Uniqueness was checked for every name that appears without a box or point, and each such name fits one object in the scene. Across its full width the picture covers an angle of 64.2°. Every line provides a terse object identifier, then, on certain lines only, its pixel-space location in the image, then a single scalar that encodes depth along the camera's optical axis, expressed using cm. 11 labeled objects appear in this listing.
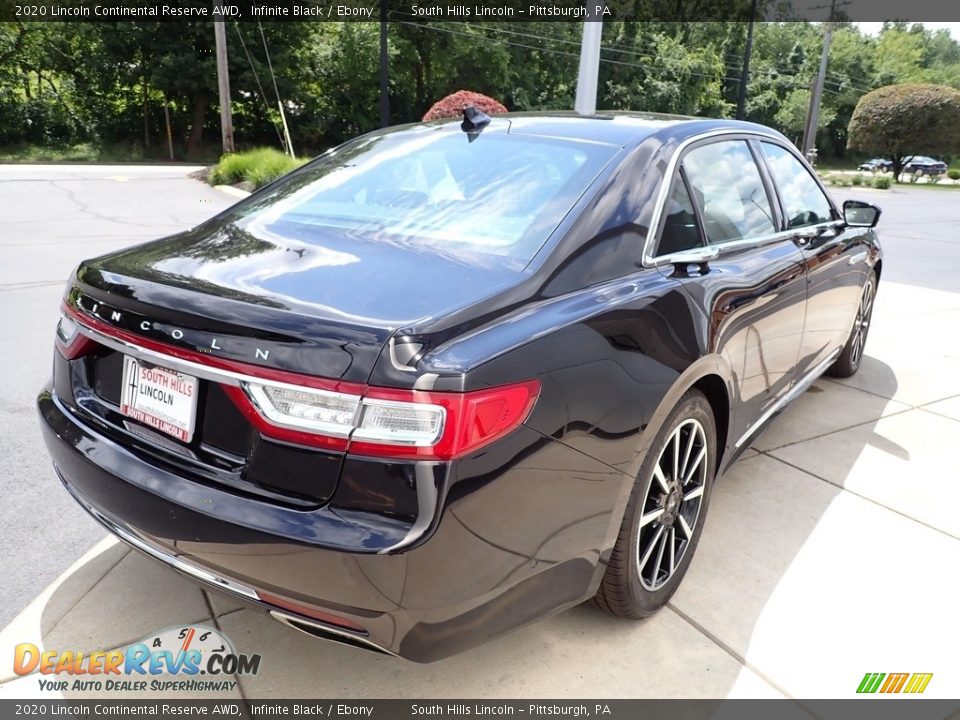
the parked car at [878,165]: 4831
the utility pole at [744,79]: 2914
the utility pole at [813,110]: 2238
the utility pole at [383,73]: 1978
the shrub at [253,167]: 1652
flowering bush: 1363
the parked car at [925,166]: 4400
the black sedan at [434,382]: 168
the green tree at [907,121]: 3653
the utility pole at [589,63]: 892
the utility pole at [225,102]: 2164
